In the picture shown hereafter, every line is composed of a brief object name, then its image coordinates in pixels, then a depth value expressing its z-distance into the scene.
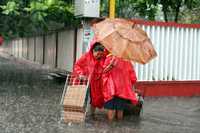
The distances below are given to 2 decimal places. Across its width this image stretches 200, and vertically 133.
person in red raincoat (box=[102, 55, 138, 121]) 11.30
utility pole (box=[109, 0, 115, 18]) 14.13
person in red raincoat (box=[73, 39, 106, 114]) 11.36
